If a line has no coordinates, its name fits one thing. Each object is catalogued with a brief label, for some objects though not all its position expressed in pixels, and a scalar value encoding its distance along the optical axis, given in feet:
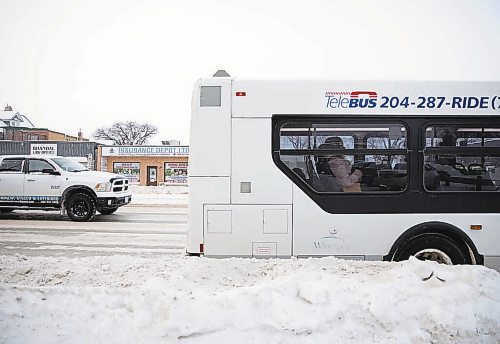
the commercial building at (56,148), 143.74
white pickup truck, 41.91
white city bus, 17.01
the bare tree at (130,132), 254.88
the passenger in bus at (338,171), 17.24
